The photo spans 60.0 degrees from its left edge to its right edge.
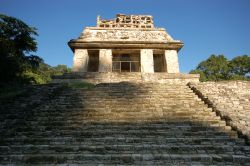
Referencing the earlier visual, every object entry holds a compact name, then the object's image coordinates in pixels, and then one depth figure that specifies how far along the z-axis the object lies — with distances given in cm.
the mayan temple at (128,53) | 1066
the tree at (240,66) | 2654
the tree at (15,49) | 1103
